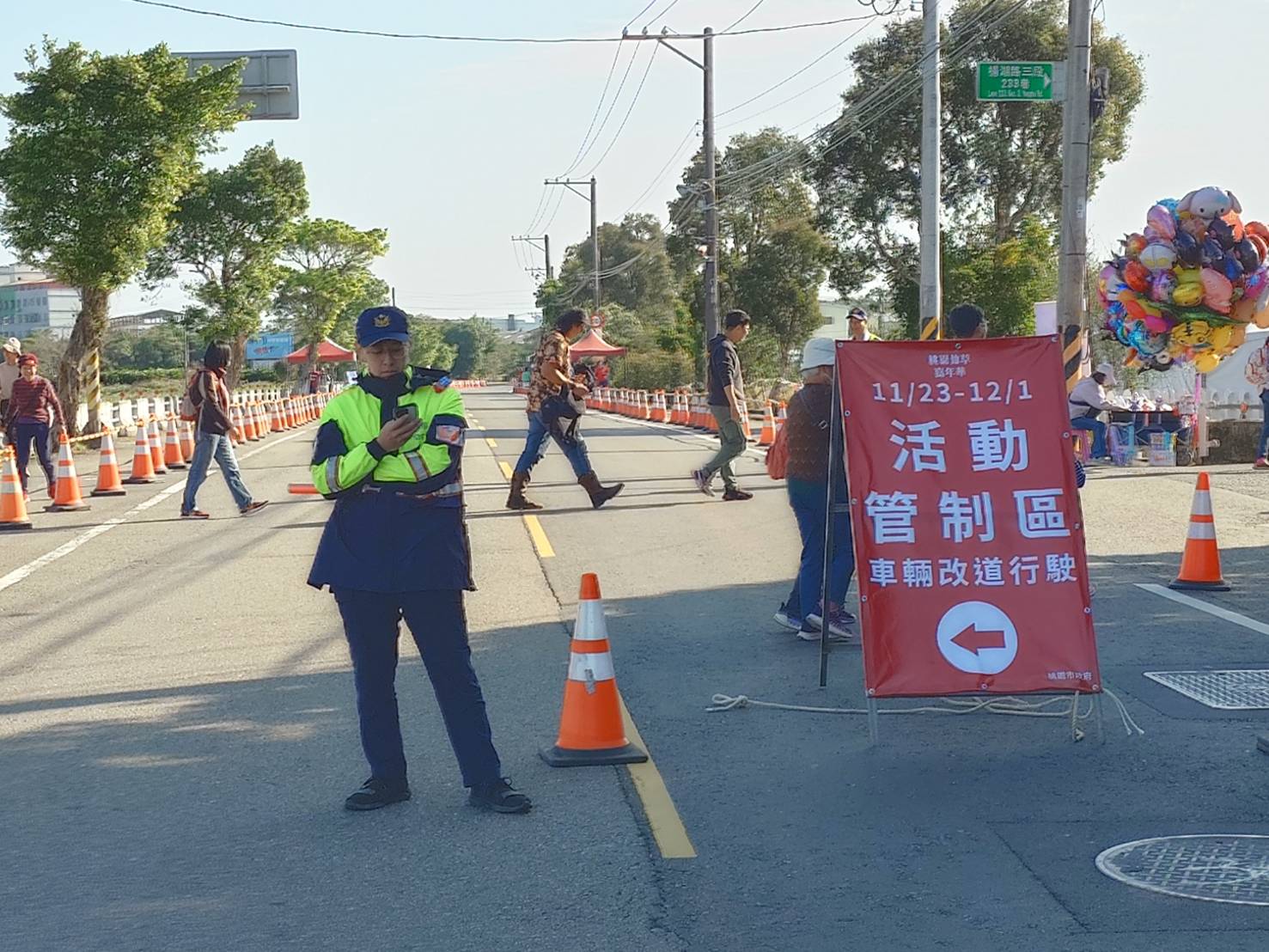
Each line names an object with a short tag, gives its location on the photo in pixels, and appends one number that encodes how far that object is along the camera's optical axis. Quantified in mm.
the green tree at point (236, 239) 48875
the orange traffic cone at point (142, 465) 21625
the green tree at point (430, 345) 128625
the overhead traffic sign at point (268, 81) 29672
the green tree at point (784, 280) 54344
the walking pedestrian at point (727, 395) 16625
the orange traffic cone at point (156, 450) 23031
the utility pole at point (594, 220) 71262
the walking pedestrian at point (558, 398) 15352
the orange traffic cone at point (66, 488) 17891
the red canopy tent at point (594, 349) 59156
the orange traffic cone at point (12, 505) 16172
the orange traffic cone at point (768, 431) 26344
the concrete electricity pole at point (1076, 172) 17578
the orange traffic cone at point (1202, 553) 10938
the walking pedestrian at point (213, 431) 16156
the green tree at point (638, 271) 95375
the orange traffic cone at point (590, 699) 6707
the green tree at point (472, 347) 183500
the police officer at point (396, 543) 5891
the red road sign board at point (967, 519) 6914
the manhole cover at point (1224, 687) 7676
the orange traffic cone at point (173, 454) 24438
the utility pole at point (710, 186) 38688
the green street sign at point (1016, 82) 17812
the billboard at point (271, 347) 136750
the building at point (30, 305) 154000
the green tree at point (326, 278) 72625
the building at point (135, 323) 112875
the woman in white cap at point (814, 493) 9047
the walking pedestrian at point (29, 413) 18391
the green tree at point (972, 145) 42250
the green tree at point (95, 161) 28609
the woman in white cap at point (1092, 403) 20312
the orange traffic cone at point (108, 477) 19688
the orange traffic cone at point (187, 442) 26269
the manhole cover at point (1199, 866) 5066
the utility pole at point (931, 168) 23312
